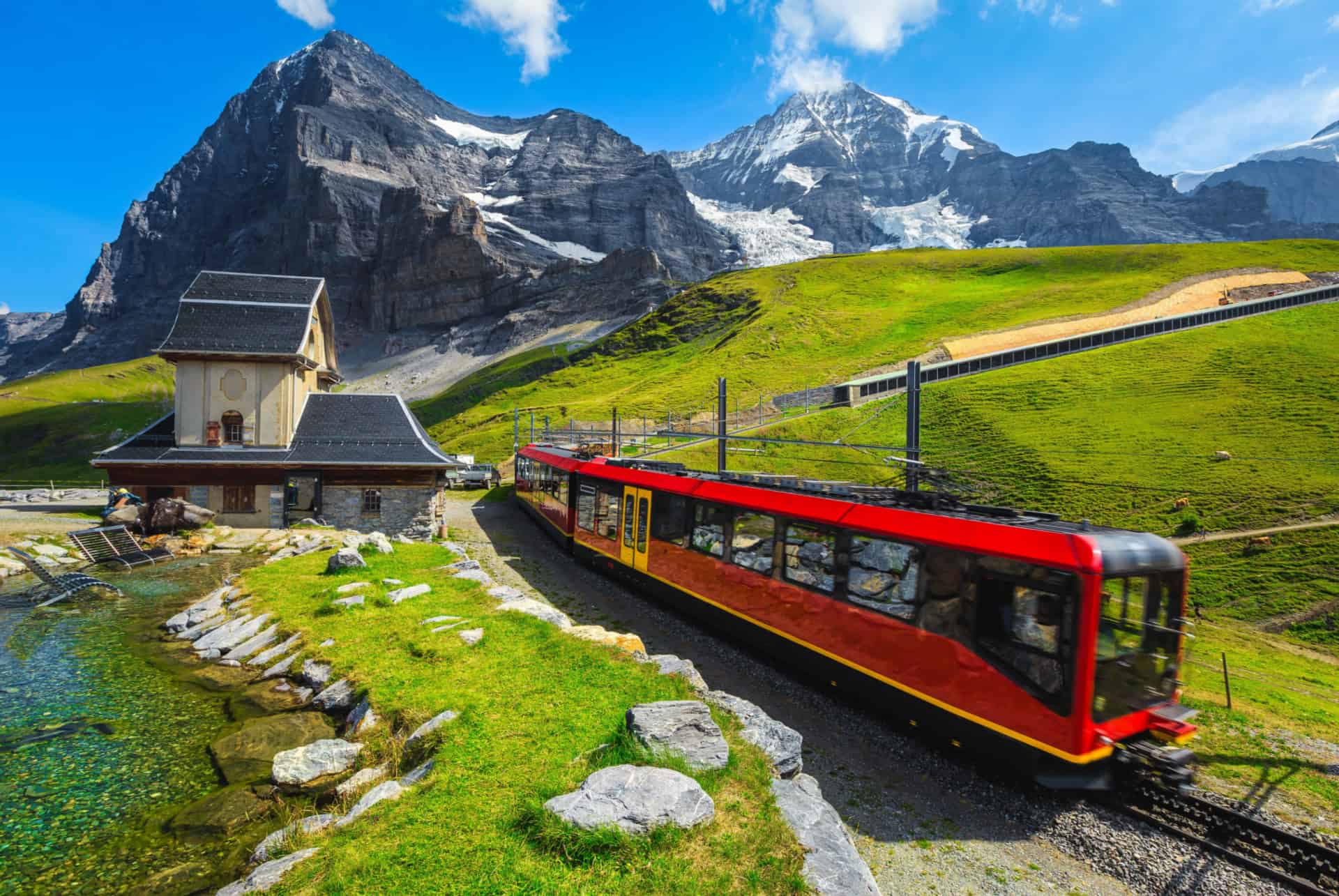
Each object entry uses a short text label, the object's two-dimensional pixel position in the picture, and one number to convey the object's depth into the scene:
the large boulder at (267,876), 5.43
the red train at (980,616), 7.46
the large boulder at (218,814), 7.57
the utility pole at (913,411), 13.91
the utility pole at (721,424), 20.97
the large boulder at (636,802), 5.55
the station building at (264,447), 29.12
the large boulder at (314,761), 8.30
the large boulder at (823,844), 5.46
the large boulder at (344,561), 17.38
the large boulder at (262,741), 8.98
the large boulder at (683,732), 6.77
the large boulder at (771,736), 7.43
